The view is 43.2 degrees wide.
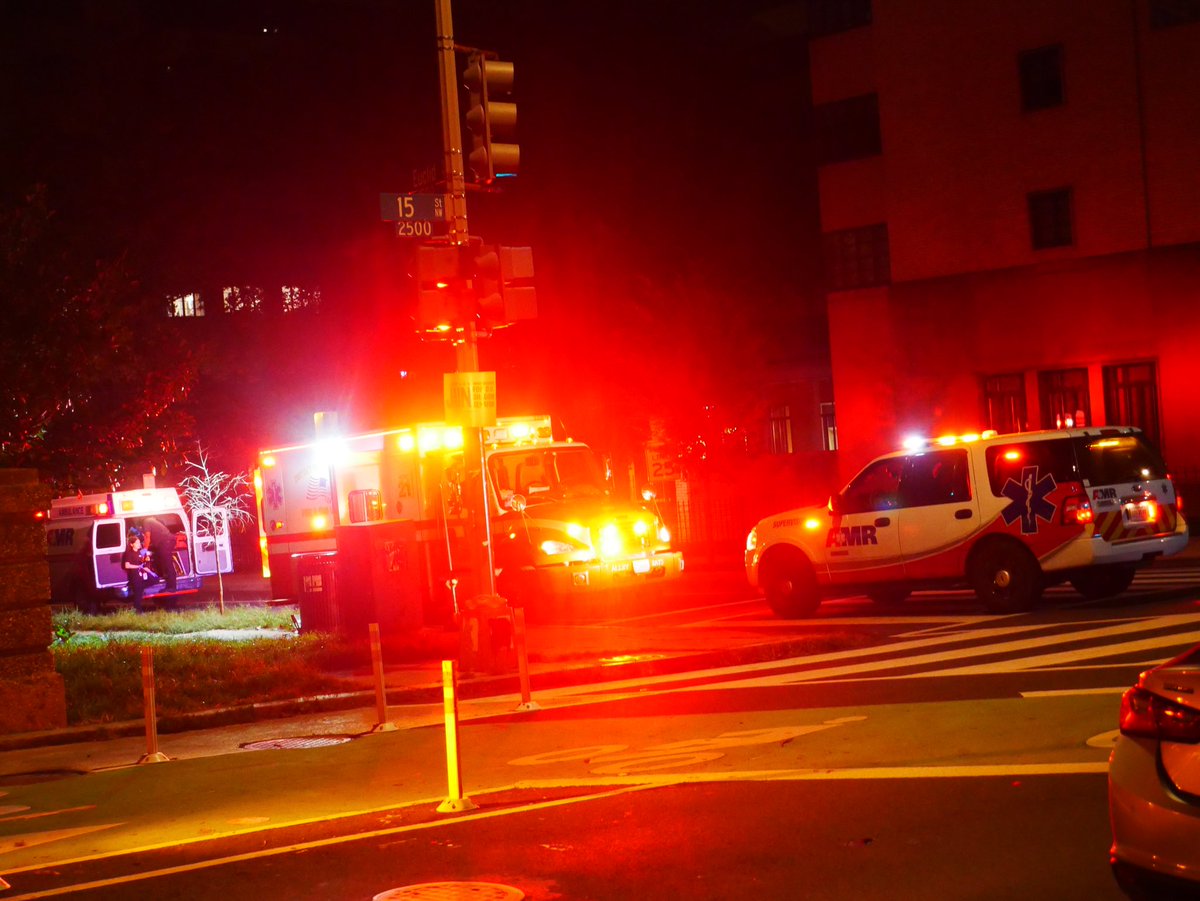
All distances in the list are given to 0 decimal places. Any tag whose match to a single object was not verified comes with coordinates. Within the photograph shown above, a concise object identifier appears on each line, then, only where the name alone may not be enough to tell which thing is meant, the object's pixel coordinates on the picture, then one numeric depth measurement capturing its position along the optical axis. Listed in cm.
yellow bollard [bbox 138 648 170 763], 1139
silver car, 476
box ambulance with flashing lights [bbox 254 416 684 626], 1972
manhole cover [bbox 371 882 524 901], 644
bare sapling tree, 3319
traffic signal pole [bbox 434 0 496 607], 1411
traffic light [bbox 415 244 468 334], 1409
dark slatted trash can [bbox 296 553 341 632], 2016
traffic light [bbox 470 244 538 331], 1438
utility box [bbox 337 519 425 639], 1945
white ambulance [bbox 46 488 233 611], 3169
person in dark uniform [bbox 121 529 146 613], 2923
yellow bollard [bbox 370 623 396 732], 1227
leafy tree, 1825
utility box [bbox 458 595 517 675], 1475
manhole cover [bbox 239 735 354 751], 1166
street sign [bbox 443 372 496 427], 1430
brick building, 3150
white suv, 1616
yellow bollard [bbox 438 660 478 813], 838
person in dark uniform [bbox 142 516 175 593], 3111
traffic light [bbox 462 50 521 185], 1384
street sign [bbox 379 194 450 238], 1409
